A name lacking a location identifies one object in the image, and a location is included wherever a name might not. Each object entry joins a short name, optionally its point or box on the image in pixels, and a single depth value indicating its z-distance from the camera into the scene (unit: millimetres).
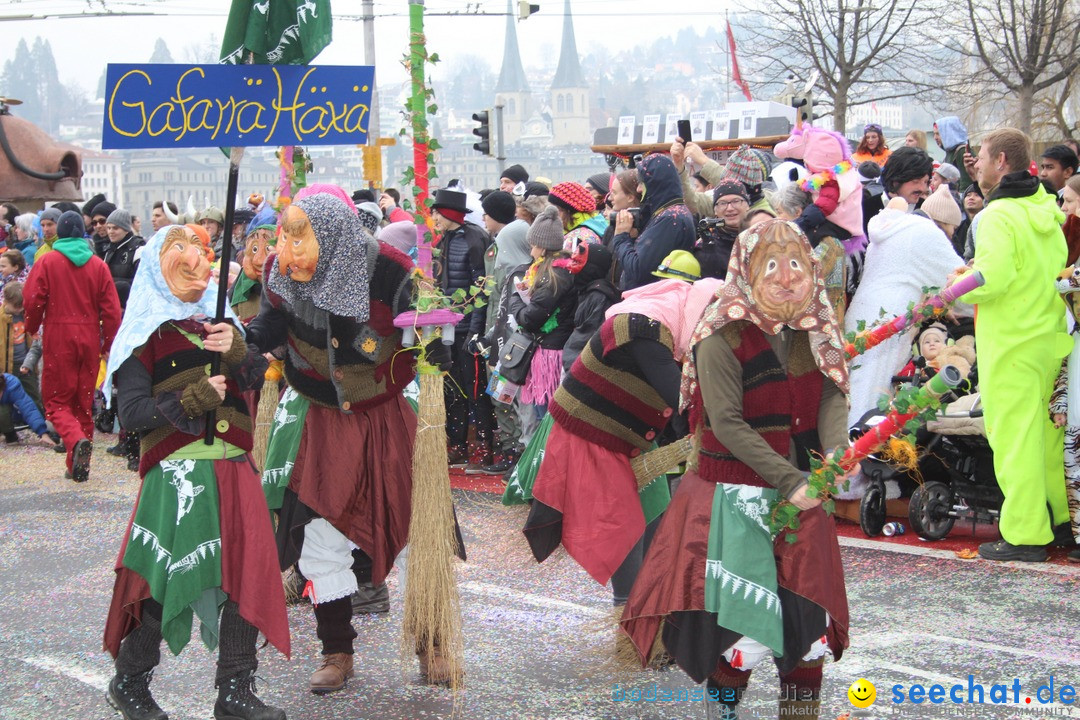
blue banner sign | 4605
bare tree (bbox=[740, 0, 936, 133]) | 20375
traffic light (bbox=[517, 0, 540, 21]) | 24594
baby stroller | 7062
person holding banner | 4582
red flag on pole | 23839
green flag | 5000
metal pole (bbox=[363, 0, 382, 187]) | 22641
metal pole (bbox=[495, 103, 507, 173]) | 21016
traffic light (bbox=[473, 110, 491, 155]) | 21141
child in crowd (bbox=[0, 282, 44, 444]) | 12086
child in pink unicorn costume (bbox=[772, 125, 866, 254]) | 7613
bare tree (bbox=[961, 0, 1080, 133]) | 17266
